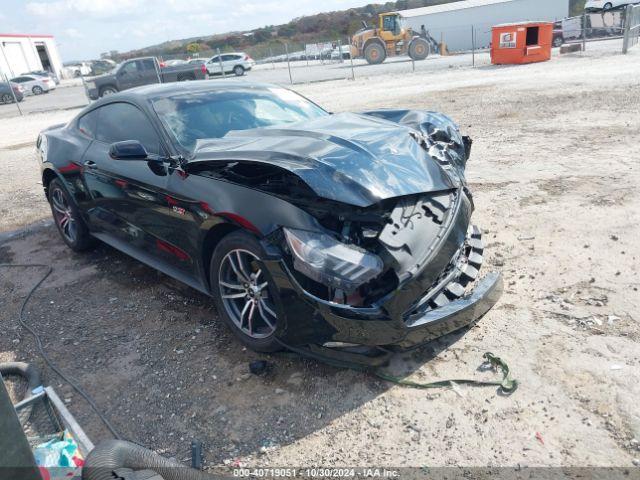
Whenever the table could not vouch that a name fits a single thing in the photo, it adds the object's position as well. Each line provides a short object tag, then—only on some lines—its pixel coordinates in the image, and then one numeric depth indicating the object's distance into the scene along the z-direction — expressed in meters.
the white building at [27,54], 50.65
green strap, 2.68
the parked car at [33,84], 35.16
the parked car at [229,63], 31.59
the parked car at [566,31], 27.02
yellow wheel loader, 27.58
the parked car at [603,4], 31.05
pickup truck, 22.86
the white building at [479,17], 36.00
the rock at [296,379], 2.94
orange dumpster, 18.88
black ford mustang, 2.66
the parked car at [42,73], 38.85
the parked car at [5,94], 29.69
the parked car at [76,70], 56.91
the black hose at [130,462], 2.13
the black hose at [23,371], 3.13
